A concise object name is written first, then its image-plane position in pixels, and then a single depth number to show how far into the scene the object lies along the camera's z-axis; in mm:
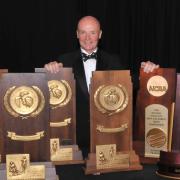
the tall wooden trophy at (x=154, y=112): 1608
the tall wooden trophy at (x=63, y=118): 1645
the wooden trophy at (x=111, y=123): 1538
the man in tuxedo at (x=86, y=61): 2020
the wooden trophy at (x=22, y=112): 1375
